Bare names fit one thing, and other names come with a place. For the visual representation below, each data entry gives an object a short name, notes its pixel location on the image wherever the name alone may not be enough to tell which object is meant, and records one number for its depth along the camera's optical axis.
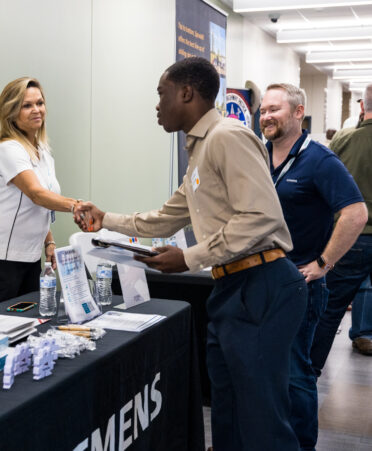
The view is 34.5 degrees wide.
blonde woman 2.74
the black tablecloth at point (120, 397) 1.42
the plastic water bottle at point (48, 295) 2.13
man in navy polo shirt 2.34
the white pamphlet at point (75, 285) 2.00
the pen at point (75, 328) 1.91
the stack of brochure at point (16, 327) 1.75
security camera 7.83
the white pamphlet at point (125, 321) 2.03
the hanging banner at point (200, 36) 4.47
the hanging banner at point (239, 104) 5.74
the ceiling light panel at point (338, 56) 9.99
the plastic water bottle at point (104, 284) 2.35
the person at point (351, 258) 3.19
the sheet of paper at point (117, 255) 1.82
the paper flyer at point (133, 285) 2.31
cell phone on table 2.20
